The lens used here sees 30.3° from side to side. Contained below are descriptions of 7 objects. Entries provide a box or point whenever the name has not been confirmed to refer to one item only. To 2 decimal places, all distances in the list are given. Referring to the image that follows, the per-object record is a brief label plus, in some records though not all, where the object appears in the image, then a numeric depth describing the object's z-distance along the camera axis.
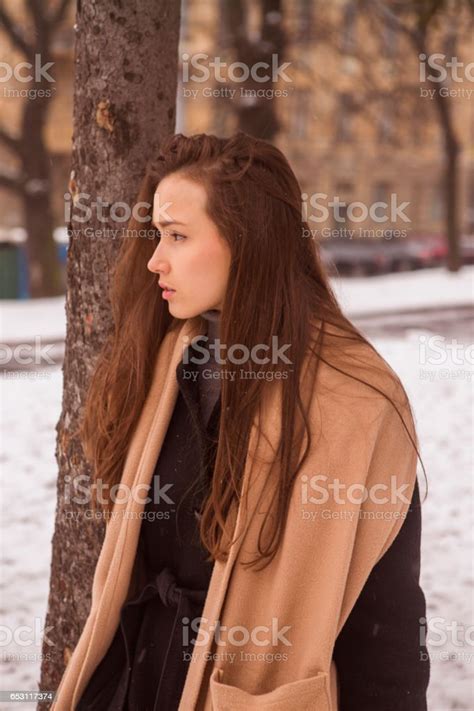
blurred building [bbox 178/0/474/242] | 16.94
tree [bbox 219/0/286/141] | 12.72
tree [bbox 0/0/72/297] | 15.83
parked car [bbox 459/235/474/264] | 28.03
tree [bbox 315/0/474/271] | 15.69
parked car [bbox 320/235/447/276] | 26.46
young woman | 1.89
